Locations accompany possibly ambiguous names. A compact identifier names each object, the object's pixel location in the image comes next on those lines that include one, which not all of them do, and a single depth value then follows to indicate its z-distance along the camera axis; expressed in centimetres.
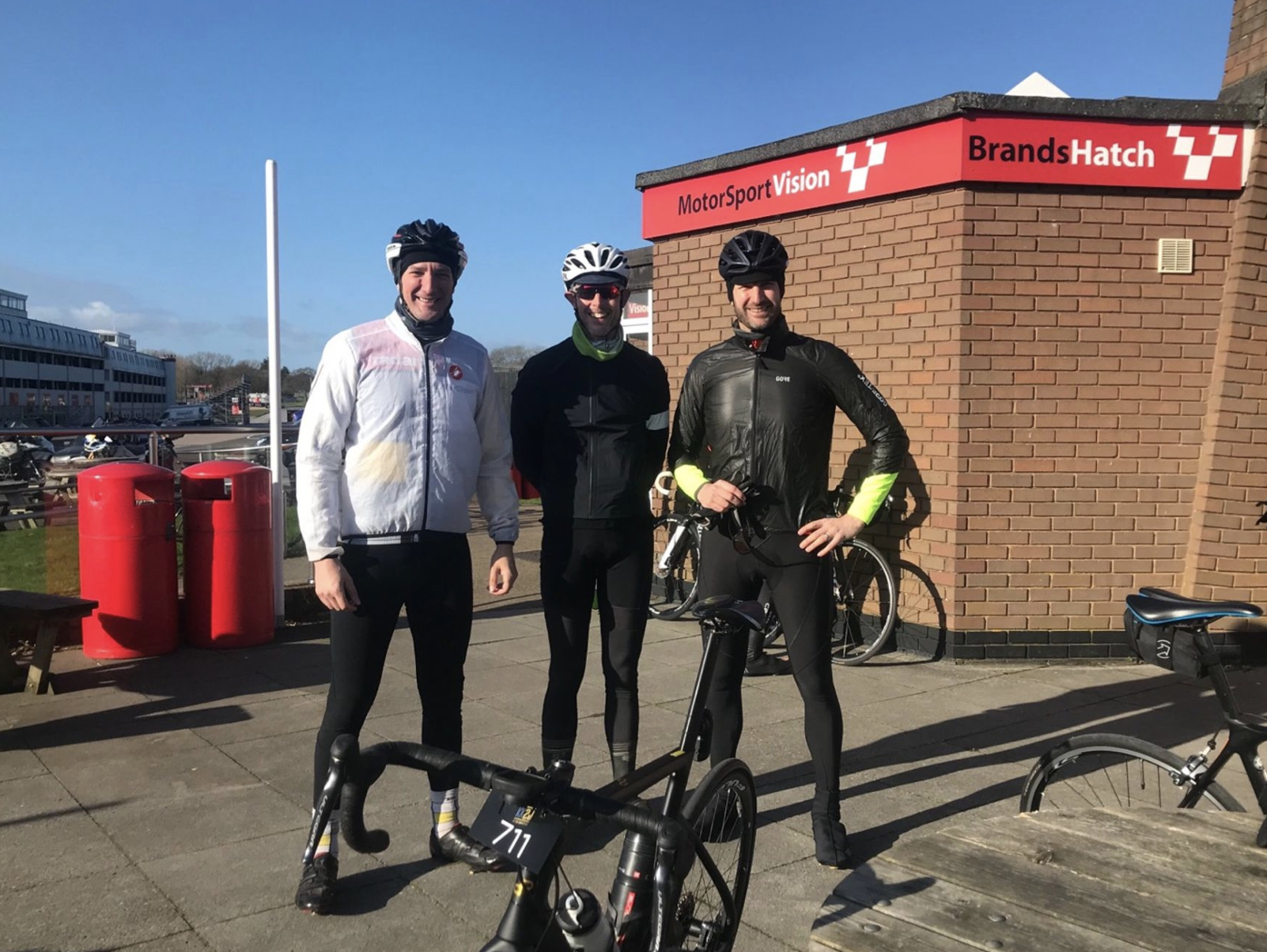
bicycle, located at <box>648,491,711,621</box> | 845
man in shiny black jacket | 388
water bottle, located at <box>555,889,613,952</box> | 197
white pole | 739
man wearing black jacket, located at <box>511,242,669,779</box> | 395
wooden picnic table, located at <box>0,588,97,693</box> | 582
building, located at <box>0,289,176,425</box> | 10284
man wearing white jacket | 347
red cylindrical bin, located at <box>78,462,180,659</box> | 659
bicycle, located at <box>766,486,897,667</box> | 715
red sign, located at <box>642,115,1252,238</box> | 671
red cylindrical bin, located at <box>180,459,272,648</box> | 693
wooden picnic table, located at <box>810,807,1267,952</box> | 177
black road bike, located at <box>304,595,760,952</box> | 180
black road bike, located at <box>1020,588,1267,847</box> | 299
